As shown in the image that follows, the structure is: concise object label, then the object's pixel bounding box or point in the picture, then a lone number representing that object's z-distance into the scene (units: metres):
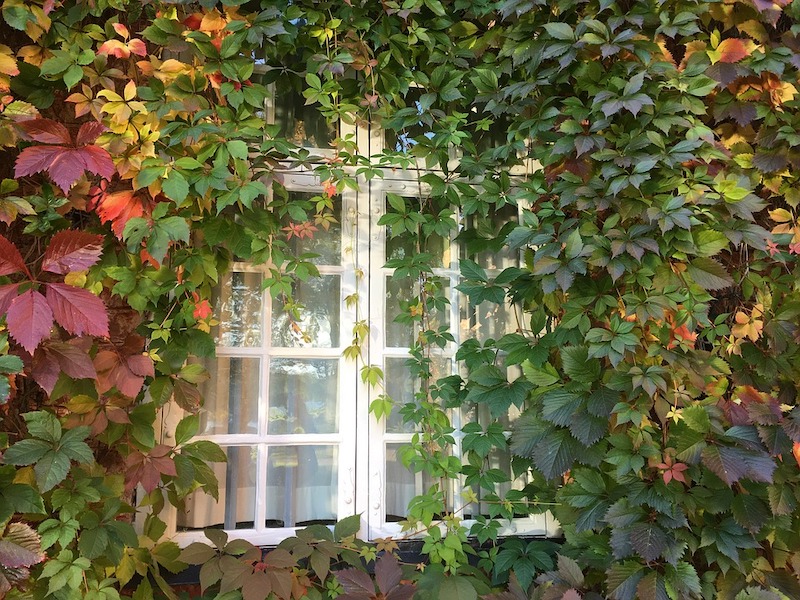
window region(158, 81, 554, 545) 1.98
